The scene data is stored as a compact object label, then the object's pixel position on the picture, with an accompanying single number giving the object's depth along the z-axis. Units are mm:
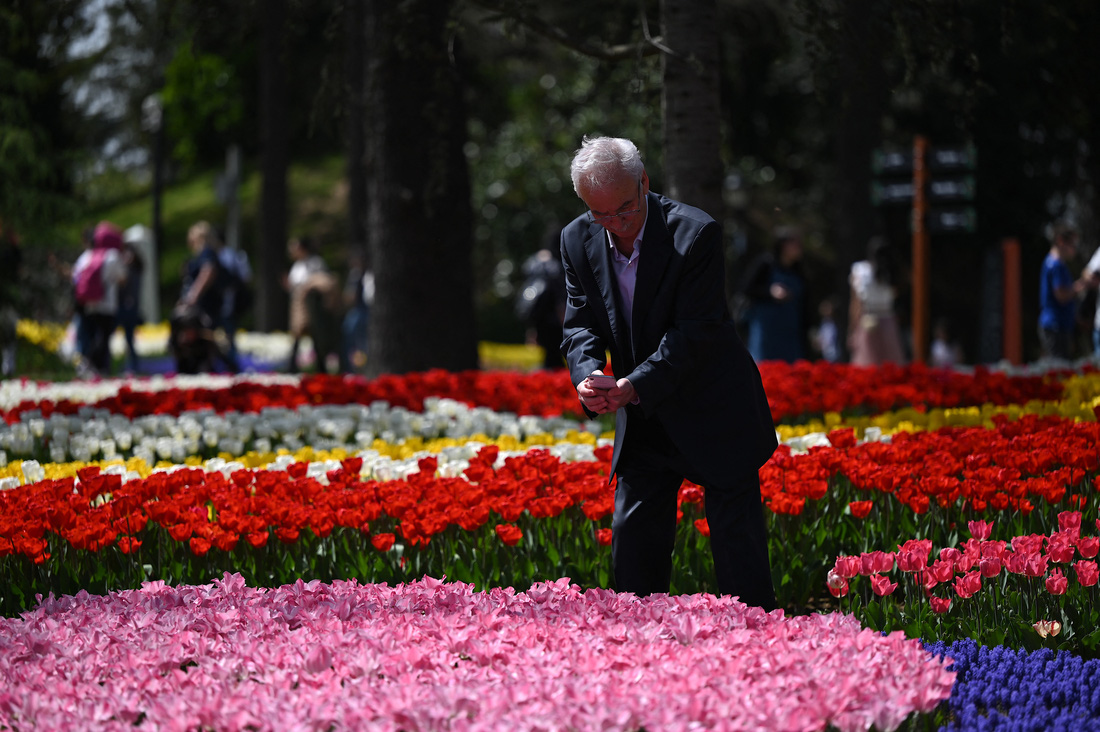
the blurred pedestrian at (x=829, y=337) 33512
